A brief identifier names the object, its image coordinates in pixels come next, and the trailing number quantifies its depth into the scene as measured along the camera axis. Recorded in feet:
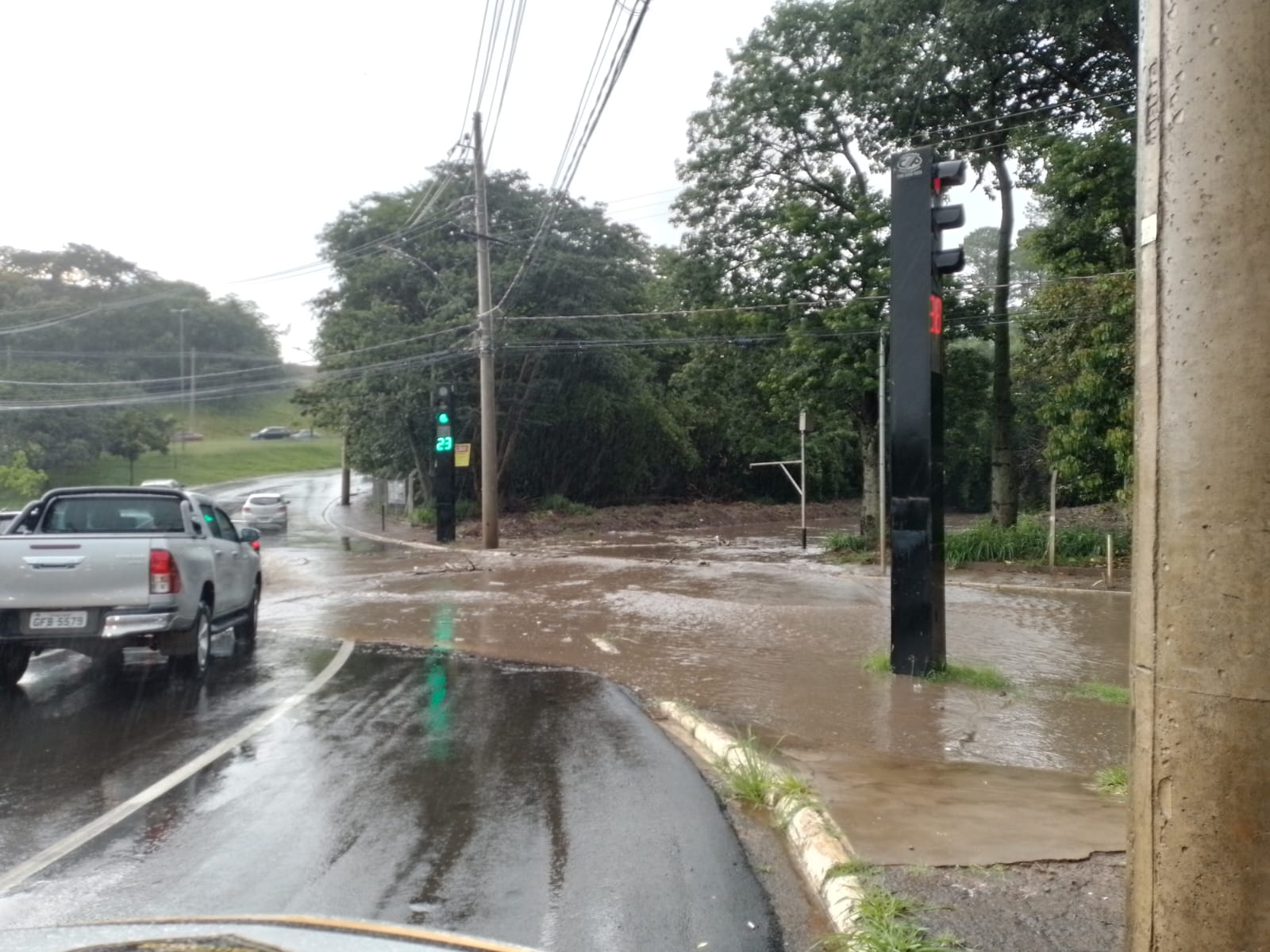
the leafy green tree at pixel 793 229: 82.94
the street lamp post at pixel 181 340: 256.52
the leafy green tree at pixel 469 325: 115.24
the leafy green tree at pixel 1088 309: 57.47
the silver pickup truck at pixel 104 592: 31.24
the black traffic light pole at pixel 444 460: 102.89
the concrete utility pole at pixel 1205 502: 9.26
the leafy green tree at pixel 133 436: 196.85
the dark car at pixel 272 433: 311.27
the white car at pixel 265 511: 132.26
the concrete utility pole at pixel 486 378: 92.68
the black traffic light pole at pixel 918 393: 31.14
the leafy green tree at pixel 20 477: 143.33
